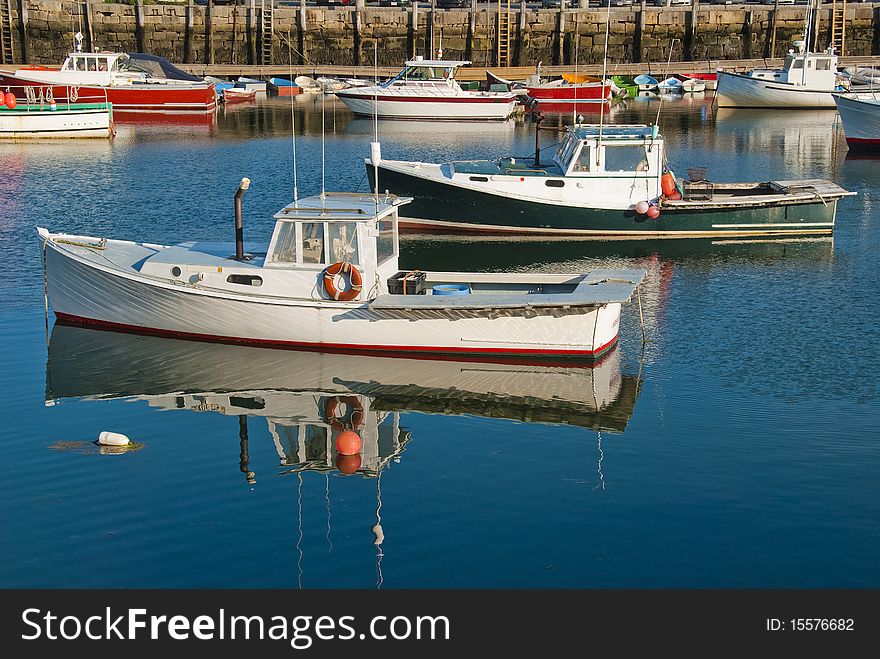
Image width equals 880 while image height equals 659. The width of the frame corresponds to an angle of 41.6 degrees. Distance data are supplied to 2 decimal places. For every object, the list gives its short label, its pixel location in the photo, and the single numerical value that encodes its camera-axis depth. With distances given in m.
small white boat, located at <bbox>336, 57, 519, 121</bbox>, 59.28
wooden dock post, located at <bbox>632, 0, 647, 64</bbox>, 74.12
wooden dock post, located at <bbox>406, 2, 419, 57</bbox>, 73.19
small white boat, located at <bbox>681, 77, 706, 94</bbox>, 72.38
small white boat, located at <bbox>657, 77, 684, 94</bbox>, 72.19
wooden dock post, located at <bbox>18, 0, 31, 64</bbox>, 68.25
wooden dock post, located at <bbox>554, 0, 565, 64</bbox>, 73.75
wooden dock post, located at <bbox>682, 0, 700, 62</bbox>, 74.31
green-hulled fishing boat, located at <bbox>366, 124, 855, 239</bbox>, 28.88
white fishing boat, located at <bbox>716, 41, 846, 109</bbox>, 62.78
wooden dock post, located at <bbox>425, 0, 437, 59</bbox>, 73.39
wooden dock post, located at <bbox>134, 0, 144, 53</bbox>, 71.50
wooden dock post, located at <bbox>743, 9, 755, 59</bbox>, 75.00
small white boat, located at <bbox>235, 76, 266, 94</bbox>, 70.40
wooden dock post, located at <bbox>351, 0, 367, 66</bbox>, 73.69
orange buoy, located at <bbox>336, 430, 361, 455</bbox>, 16.34
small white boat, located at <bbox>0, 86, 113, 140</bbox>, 47.22
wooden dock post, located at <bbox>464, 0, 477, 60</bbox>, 74.25
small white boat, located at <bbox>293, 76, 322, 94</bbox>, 71.56
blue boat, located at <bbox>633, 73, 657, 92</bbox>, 71.88
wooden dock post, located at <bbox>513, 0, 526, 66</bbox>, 74.00
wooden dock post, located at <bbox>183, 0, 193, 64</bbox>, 72.81
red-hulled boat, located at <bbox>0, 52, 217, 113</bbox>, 58.09
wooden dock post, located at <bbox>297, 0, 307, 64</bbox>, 73.12
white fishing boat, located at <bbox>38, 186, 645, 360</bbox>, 19.59
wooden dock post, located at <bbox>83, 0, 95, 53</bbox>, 70.69
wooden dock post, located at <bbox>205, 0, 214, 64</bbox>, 72.88
